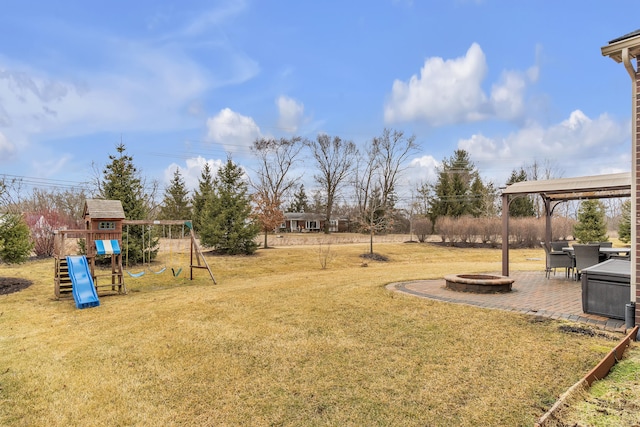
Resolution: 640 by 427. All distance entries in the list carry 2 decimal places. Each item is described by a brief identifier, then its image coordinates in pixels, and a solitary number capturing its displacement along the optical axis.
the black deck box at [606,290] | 5.12
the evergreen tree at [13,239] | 9.14
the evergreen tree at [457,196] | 32.28
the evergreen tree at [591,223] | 20.69
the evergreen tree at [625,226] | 19.36
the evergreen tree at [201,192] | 32.12
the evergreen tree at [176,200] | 35.41
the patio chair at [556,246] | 10.44
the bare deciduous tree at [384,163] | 38.20
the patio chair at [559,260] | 8.98
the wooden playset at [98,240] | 8.47
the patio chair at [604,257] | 8.48
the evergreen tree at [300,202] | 56.56
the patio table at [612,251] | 8.75
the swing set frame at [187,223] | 9.65
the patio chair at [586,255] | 7.86
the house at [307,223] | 50.32
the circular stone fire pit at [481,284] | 7.26
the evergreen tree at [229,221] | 17.09
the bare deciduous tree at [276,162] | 37.16
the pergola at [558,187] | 8.02
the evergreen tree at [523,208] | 33.28
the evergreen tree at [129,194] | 13.54
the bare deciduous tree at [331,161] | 40.69
